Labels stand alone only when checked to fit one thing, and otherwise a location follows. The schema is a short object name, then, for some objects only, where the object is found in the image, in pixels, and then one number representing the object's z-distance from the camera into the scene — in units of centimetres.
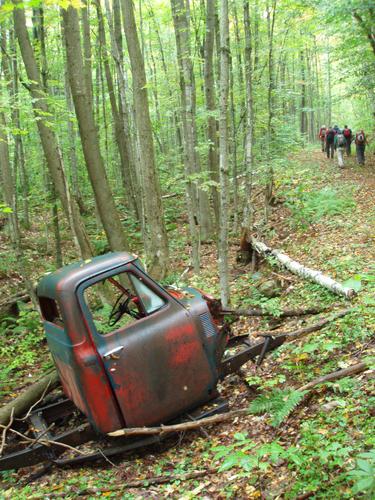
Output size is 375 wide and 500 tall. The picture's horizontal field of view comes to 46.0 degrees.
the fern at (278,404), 411
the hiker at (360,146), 1877
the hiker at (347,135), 2064
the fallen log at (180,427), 462
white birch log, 689
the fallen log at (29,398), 587
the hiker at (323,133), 2624
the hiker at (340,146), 2022
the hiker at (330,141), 2367
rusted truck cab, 463
